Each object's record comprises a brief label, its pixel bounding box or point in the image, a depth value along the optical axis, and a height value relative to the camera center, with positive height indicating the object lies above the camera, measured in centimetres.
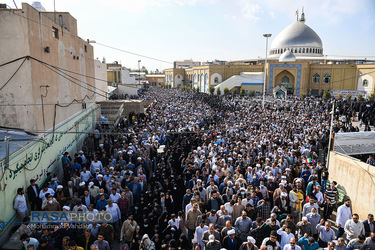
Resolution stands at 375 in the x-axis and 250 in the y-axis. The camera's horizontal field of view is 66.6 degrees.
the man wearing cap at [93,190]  706 -249
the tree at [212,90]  4303 +0
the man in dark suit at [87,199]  655 -253
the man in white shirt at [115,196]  662 -248
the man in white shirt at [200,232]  538 -266
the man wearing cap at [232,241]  513 -271
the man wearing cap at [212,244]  490 -263
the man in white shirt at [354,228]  549 -263
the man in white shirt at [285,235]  508 -256
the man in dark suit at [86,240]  514 -271
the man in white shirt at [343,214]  604 -258
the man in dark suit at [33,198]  680 -265
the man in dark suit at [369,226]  547 -257
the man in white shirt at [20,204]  648 -264
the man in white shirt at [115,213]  612 -270
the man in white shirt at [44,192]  674 -247
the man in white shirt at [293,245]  468 -252
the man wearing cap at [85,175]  788 -238
